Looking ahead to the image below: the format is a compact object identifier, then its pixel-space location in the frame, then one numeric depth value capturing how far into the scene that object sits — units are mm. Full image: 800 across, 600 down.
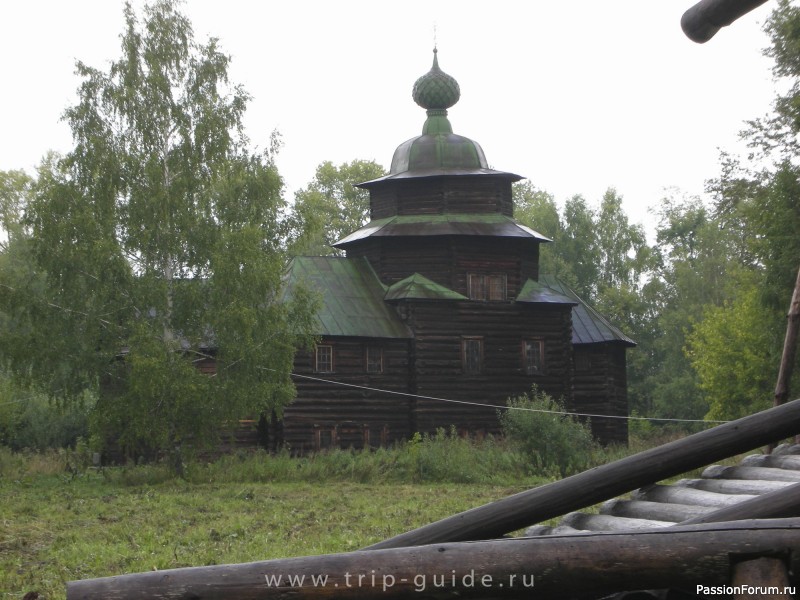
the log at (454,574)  3631
